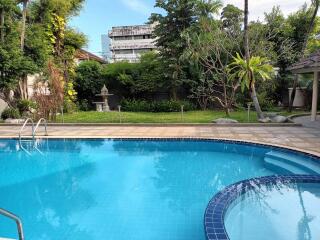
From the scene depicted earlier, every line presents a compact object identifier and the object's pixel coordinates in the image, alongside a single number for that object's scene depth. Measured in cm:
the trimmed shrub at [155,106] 1439
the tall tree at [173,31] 1433
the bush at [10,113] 1178
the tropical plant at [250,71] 962
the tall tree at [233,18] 1282
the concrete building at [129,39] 5125
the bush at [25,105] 1213
